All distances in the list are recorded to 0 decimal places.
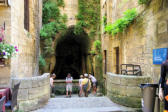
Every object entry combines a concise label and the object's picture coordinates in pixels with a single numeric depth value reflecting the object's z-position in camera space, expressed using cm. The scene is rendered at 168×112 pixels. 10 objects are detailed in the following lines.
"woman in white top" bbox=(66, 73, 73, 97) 868
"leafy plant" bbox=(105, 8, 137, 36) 606
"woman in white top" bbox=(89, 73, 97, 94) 973
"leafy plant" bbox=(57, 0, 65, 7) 1213
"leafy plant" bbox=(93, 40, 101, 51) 1194
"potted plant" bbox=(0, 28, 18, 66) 394
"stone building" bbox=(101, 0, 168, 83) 426
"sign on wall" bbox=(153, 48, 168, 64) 403
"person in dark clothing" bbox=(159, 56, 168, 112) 273
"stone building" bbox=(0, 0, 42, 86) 442
